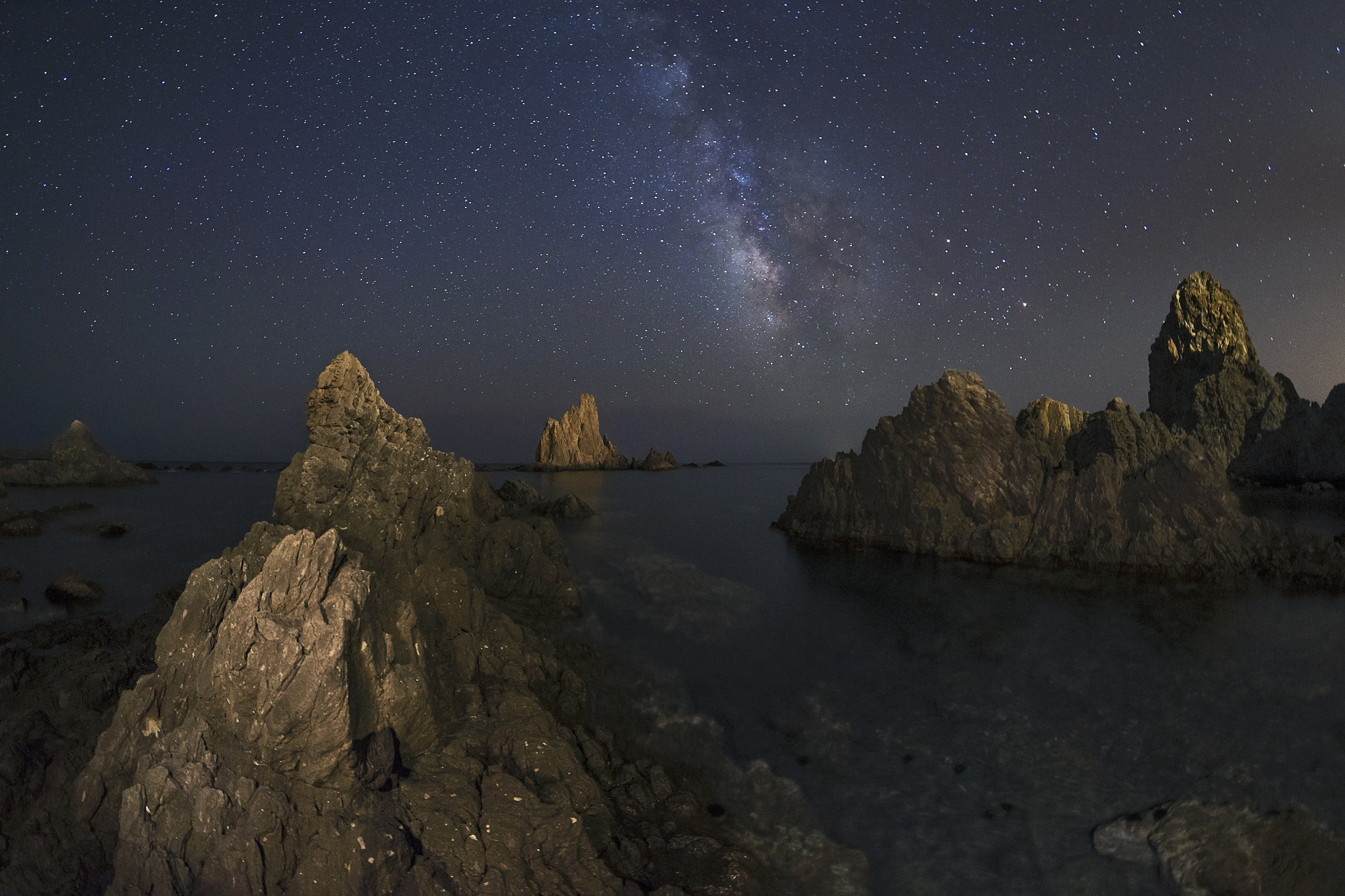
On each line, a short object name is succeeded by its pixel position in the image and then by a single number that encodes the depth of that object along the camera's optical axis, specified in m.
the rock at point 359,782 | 6.43
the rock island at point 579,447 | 168.38
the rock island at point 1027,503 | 25.84
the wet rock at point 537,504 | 52.66
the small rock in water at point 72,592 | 20.78
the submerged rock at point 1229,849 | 8.18
